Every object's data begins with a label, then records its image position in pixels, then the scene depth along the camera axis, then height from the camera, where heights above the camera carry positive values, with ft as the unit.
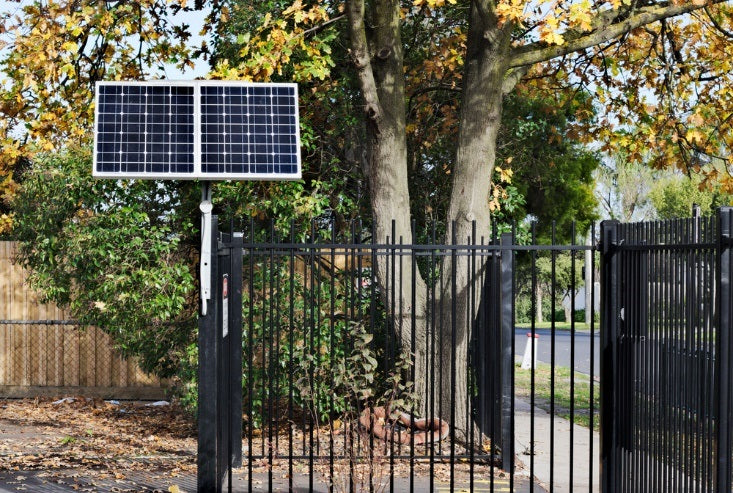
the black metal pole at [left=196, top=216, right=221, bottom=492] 22.76 -3.25
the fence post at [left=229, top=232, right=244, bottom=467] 27.07 -1.83
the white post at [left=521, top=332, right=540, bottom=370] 73.24 -8.10
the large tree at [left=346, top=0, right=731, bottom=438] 35.83 +6.28
